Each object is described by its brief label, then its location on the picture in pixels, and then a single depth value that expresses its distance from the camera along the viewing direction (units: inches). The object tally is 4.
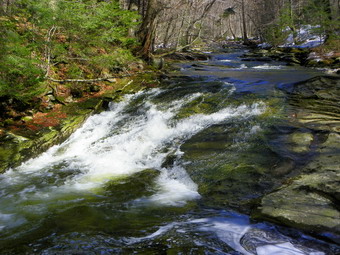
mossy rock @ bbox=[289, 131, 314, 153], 212.8
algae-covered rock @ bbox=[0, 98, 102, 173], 256.2
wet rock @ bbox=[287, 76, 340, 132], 256.0
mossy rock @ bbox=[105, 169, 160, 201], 195.5
